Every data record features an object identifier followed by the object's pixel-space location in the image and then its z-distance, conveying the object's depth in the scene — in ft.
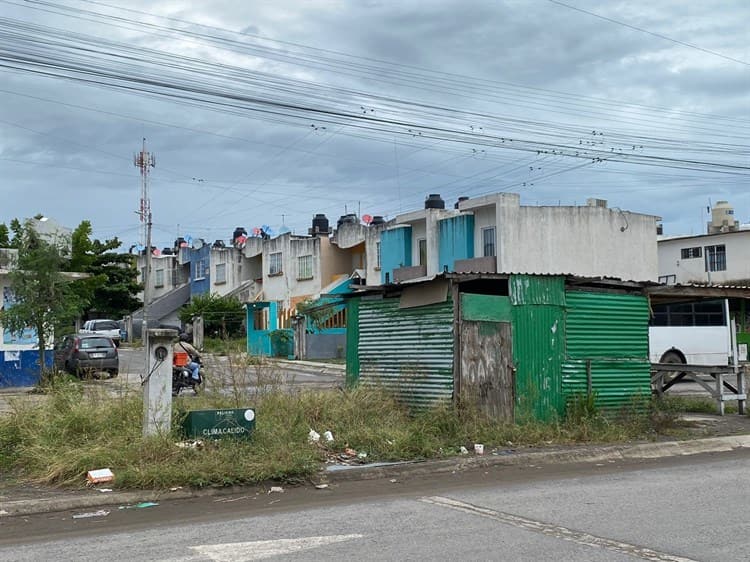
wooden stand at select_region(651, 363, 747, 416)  54.29
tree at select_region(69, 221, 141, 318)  182.50
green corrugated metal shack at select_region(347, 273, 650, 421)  42.68
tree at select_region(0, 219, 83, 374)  66.95
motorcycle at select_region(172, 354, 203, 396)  58.65
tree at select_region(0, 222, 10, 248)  138.53
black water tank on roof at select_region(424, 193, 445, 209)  143.43
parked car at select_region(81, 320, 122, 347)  147.54
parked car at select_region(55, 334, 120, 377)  84.33
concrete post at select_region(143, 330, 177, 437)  33.19
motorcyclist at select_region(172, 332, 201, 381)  60.13
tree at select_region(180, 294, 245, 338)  156.97
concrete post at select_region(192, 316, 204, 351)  149.05
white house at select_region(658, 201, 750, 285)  147.56
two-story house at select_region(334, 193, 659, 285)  121.39
